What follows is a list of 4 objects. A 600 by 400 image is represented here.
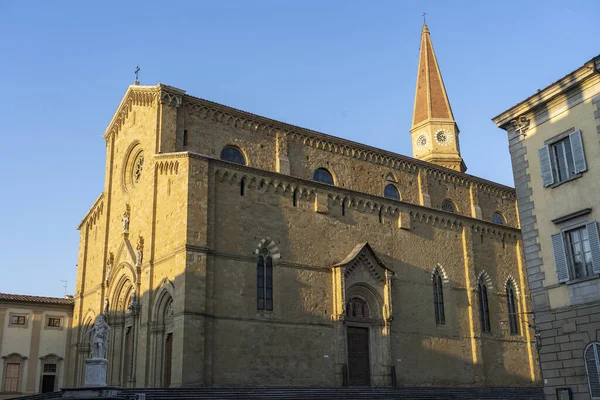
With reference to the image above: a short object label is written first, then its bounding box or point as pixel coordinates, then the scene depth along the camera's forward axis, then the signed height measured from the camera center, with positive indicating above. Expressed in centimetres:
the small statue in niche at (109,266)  2939 +573
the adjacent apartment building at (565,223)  1498 +383
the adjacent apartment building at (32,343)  3181 +269
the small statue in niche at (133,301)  2595 +368
